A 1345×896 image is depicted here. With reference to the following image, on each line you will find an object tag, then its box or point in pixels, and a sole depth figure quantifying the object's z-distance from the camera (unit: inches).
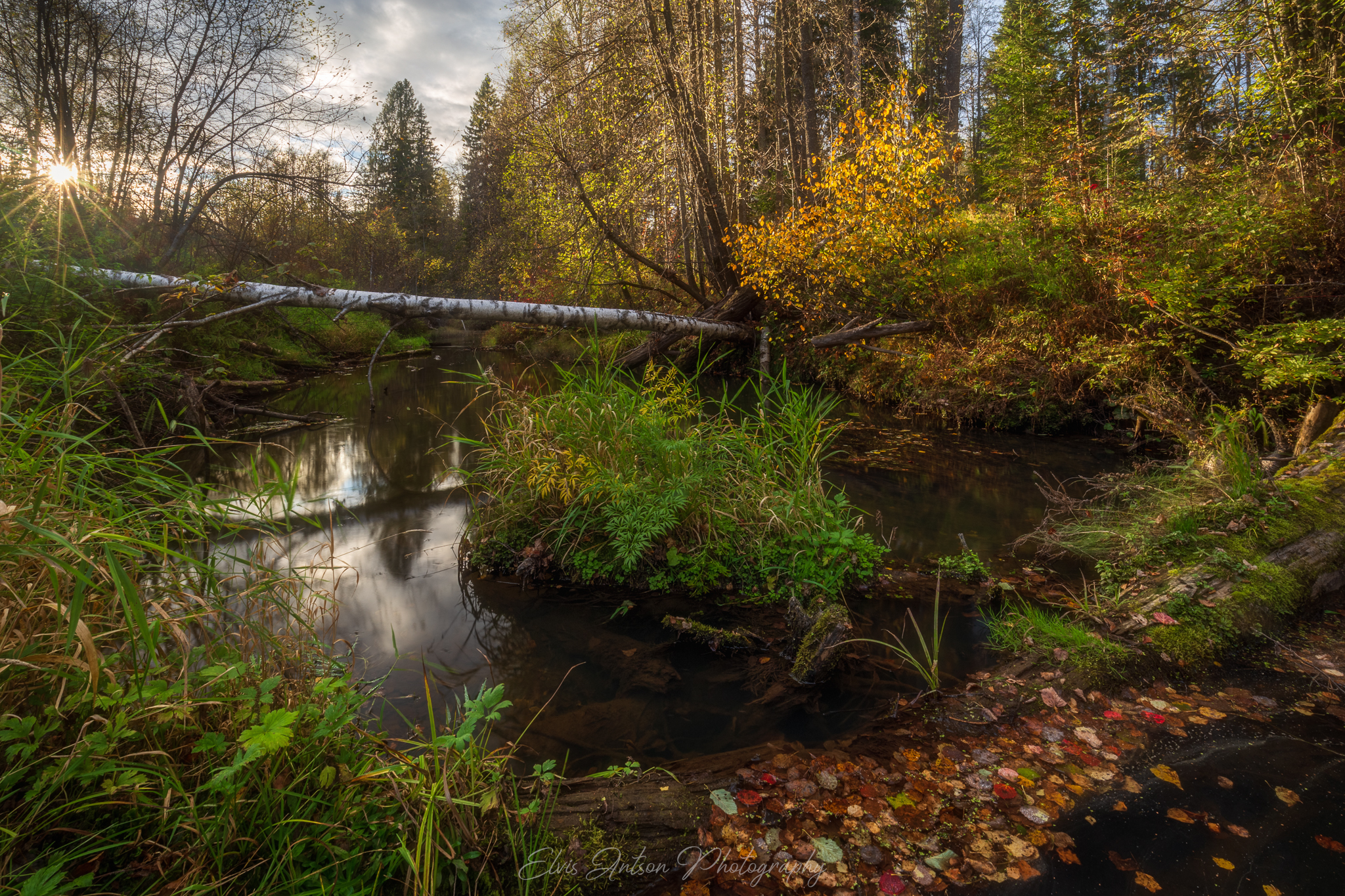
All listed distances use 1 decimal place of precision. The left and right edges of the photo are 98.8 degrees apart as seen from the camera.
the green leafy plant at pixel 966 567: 175.9
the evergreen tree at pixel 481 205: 967.6
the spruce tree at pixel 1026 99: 726.5
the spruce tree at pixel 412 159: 1432.1
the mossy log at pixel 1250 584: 126.1
